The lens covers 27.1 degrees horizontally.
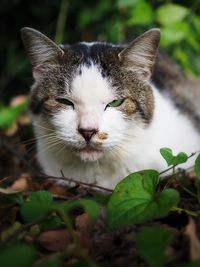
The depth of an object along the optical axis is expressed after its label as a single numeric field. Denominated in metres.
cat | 0.34
